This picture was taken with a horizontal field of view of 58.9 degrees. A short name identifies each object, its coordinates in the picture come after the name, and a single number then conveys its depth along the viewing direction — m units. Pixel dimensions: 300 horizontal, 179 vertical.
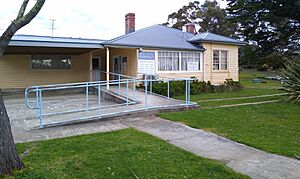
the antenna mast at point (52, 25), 29.17
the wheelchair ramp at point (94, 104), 8.40
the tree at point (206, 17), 47.75
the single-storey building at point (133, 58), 15.52
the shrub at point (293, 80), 11.54
